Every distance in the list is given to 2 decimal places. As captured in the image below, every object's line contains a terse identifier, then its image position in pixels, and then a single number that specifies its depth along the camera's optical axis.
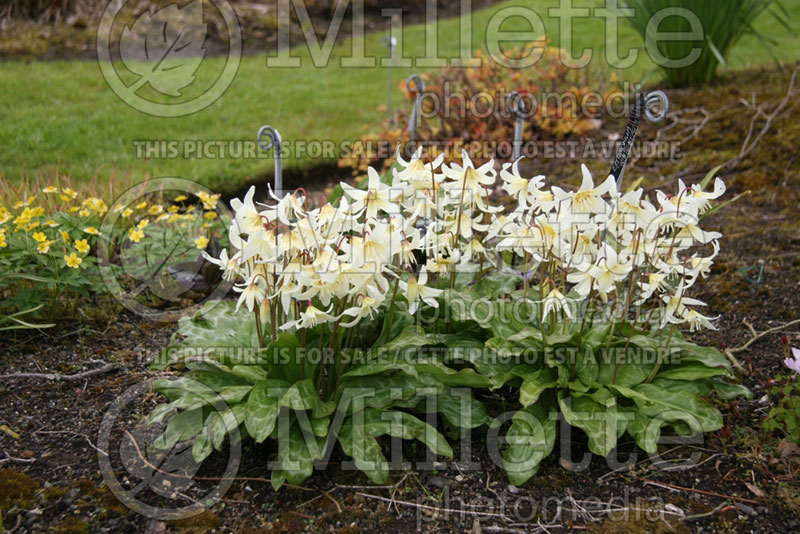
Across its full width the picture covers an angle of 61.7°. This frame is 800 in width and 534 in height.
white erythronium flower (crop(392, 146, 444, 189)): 2.29
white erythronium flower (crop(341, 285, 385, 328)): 2.01
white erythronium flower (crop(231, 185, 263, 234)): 2.01
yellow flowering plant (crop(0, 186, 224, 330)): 2.92
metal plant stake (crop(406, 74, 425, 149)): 4.22
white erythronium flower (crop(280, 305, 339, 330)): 1.99
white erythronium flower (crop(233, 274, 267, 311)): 2.08
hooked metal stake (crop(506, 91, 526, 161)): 3.63
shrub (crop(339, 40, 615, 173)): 5.52
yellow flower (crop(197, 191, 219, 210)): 3.69
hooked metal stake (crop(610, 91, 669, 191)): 2.48
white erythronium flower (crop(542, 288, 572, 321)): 2.15
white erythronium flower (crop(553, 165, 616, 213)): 2.12
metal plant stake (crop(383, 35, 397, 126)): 5.23
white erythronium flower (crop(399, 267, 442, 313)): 2.18
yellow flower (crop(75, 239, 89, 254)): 3.02
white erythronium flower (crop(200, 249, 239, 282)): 2.12
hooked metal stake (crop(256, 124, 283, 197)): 2.94
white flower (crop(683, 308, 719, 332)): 2.16
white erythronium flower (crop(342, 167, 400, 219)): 2.14
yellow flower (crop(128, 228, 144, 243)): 3.28
